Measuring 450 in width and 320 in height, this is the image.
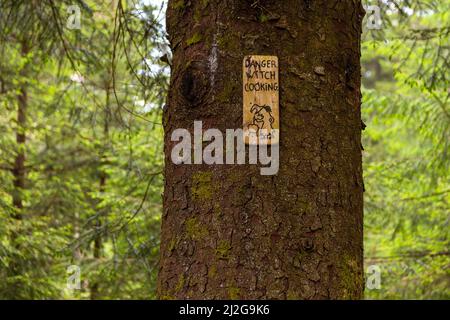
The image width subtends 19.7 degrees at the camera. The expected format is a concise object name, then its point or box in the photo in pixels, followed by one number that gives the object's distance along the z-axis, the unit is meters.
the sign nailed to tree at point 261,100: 3.56
